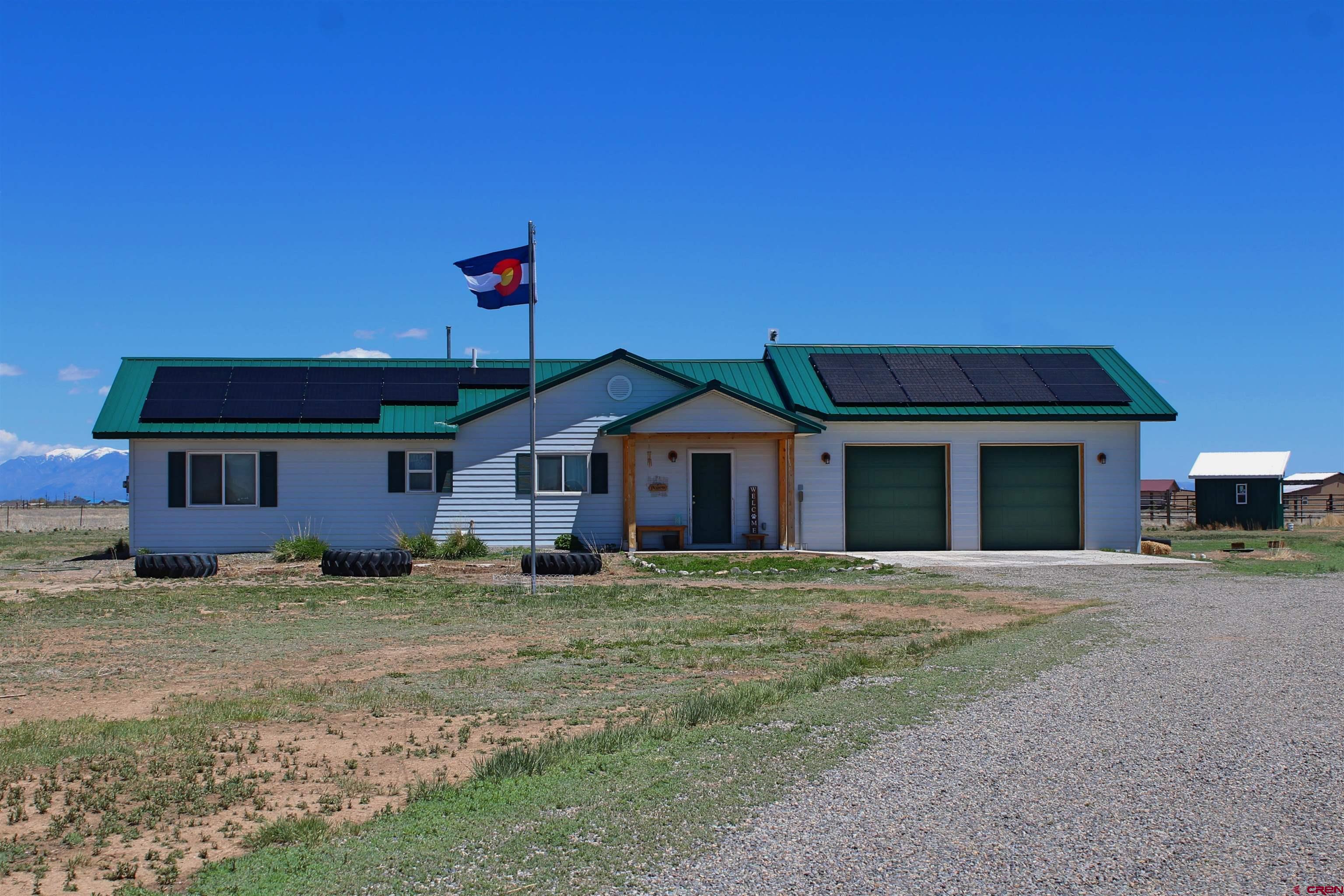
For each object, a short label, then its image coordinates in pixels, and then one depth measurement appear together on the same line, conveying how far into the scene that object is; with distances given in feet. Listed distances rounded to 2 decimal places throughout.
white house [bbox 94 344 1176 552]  80.64
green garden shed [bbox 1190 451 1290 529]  130.62
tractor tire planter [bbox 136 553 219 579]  62.59
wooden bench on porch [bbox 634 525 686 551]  80.43
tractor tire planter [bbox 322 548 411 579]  64.03
